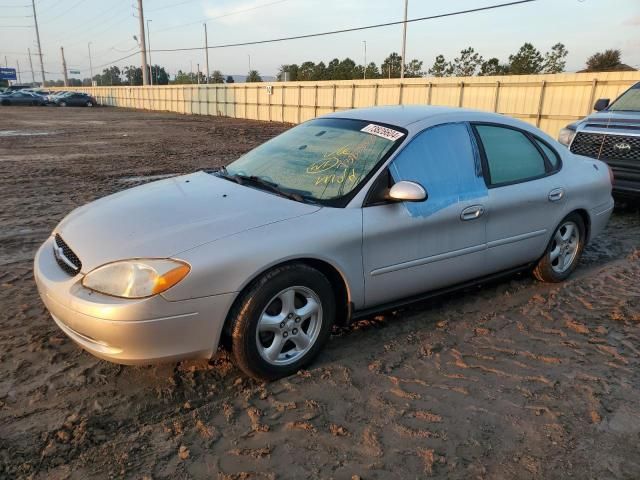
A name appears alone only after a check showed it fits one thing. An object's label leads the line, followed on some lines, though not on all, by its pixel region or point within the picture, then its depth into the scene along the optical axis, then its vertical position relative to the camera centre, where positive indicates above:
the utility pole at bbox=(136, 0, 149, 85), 47.19 +3.02
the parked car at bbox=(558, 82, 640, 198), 6.89 -0.71
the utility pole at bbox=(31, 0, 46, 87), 82.00 +6.59
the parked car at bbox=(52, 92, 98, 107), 48.05 -2.15
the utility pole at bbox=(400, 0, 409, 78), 34.89 +3.07
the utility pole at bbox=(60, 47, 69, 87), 87.00 +1.26
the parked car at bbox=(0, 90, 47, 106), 47.09 -2.05
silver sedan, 2.59 -0.89
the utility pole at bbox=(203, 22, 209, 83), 57.98 +2.49
